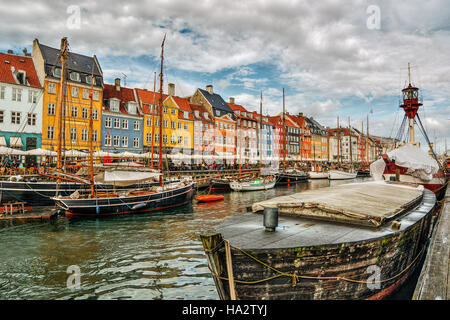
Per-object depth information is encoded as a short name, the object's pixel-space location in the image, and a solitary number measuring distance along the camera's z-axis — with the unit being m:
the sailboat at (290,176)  48.44
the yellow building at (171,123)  47.78
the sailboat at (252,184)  35.75
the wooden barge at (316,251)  4.93
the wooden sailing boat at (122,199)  18.33
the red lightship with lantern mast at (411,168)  19.98
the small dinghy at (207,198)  26.32
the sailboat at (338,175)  58.06
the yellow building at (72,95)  36.41
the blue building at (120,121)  42.50
